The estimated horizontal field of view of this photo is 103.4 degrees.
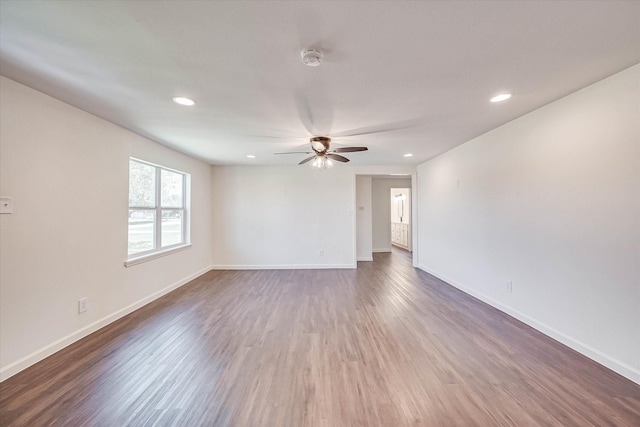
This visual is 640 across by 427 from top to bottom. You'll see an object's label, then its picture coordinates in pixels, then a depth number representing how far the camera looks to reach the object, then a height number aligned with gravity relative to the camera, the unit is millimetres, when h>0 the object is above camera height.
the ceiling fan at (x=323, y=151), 3357 +865
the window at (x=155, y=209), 3490 +78
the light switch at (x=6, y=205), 1944 +67
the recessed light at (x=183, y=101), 2316 +1061
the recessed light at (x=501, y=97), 2280 +1081
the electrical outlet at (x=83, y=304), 2564 -937
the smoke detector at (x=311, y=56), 1608 +1026
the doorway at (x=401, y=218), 8930 -163
